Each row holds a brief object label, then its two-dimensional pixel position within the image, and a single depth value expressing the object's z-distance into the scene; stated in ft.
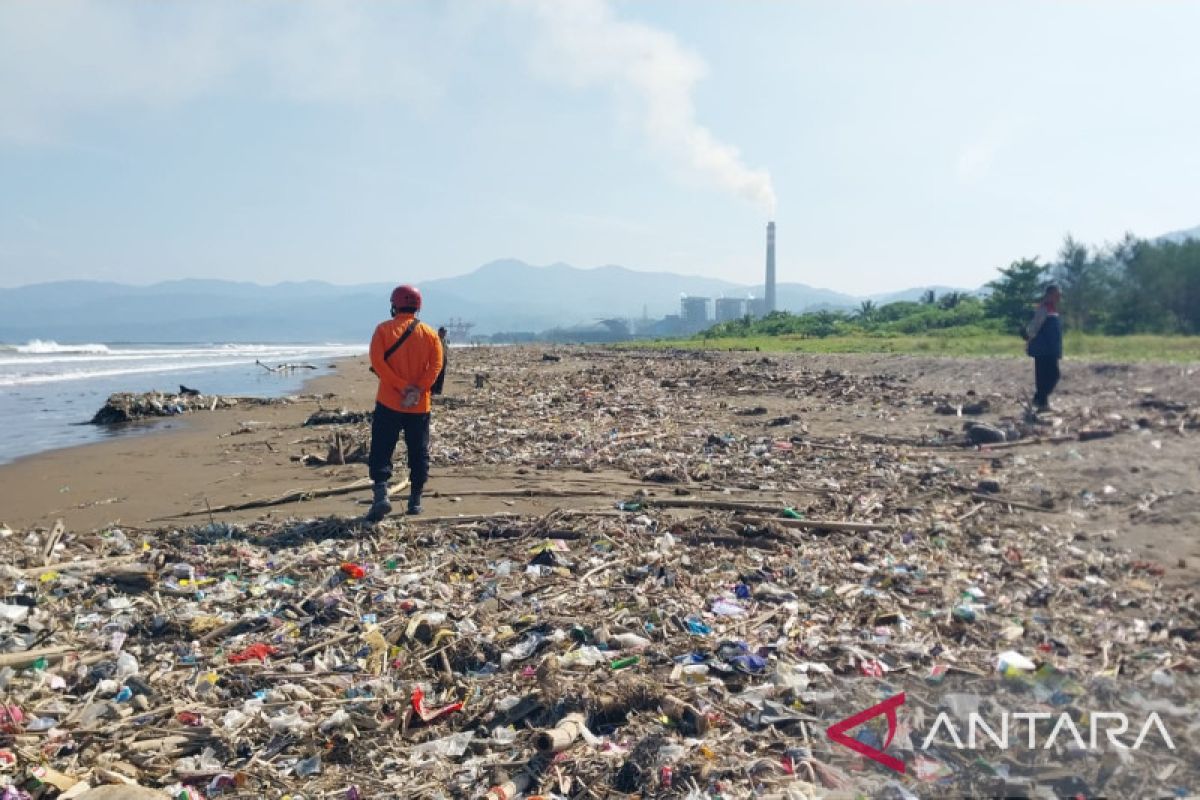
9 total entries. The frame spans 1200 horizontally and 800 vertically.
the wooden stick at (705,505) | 21.71
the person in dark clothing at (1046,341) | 34.73
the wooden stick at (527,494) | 24.26
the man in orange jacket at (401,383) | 21.11
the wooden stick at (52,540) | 18.33
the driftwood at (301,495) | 23.88
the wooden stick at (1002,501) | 20.76
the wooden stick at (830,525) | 19.40
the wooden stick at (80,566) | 17.03
